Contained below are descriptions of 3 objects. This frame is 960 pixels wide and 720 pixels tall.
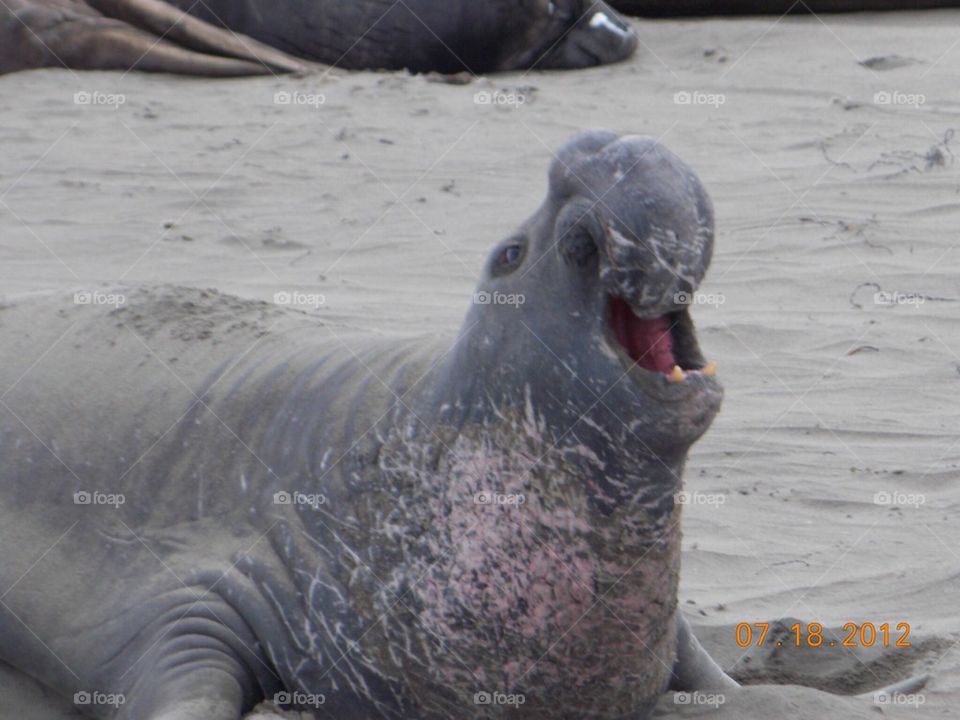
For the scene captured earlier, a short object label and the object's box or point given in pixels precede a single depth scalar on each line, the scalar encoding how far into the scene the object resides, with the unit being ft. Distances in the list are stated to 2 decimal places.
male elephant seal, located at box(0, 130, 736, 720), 17.10
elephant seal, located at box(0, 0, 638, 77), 61.46
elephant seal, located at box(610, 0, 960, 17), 72.69
